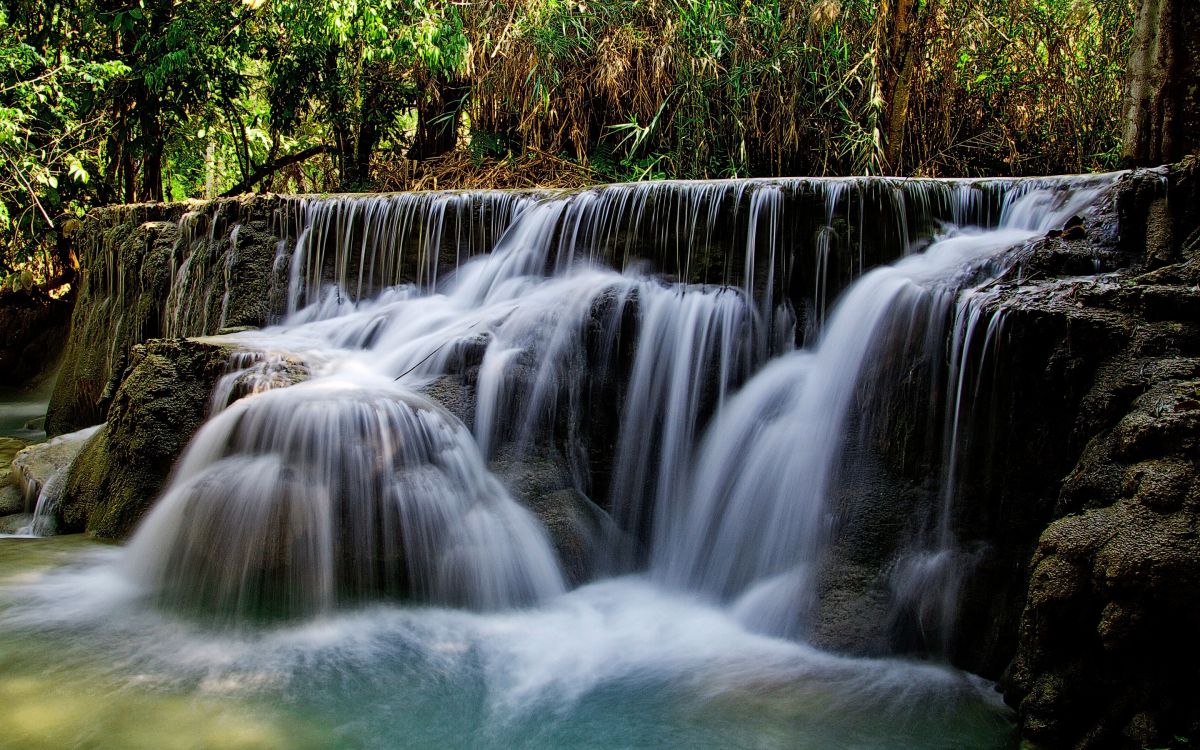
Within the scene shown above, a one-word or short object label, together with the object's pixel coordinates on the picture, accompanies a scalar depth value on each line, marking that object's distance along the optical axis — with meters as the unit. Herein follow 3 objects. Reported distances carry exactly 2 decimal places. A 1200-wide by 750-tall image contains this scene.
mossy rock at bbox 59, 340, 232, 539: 4.73
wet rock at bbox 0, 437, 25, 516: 5.25
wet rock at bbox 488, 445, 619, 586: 4.37
